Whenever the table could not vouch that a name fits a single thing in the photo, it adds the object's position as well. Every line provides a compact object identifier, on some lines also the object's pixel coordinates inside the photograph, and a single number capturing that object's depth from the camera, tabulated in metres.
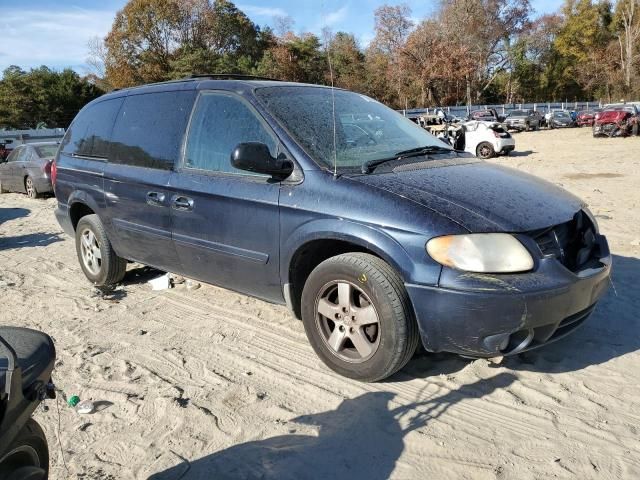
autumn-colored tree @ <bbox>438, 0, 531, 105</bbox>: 52.00
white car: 18.75
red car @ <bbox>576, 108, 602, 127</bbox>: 37.64
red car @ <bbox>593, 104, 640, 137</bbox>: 25.73
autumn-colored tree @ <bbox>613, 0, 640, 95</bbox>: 53.97
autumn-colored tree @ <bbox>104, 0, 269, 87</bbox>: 43.00
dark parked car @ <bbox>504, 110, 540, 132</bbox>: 37.03
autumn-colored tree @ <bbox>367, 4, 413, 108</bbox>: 47.72
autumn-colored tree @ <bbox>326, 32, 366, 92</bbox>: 43.70
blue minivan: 2.81
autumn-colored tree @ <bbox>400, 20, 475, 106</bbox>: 49.00
